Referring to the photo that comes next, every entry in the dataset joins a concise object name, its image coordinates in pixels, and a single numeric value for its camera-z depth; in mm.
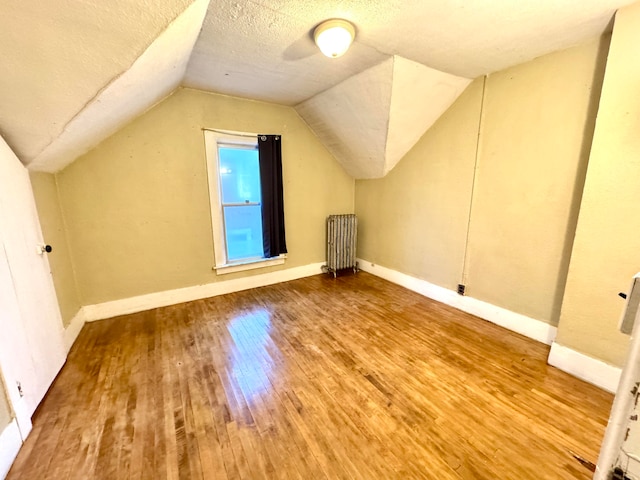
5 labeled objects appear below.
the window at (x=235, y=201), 3104
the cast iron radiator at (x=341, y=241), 3859
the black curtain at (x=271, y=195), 3279
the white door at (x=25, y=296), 1429
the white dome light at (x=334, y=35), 1678
